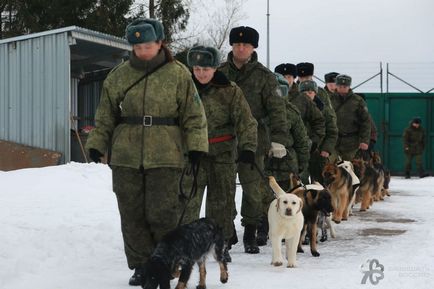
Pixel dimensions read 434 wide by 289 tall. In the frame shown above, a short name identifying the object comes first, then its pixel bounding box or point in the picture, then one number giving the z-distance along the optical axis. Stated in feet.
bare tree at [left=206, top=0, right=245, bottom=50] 119.14
